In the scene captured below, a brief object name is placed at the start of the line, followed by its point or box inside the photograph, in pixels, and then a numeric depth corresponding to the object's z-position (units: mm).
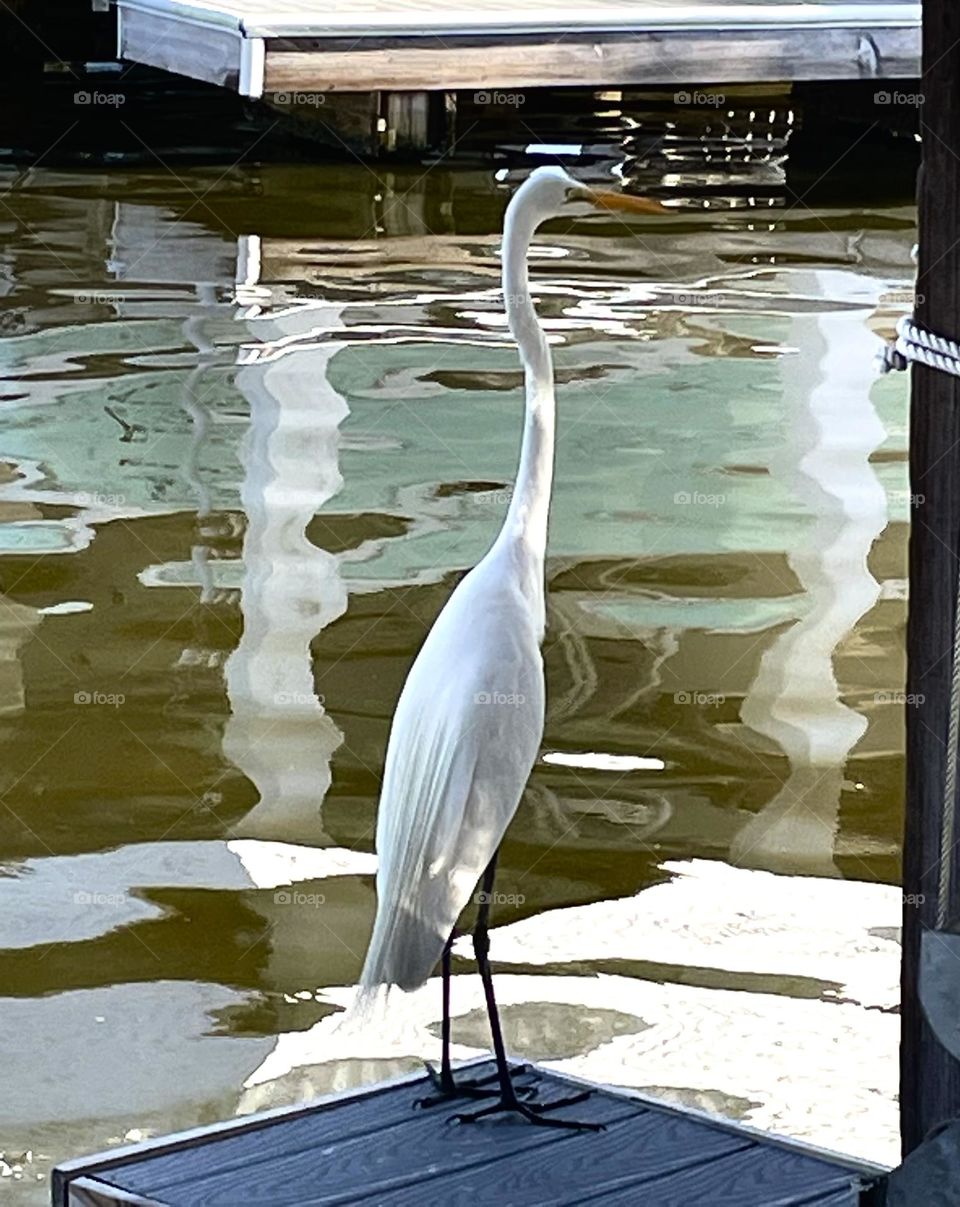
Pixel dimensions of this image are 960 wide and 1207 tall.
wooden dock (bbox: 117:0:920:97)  12078
